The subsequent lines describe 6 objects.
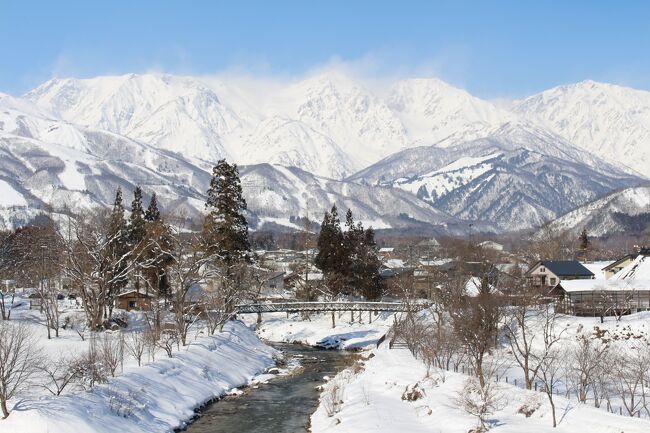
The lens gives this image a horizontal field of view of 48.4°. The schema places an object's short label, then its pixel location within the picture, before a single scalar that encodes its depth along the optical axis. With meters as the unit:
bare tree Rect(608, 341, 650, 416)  39.38
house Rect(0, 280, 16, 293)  85.55
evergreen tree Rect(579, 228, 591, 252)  151.25
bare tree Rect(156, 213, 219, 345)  55.19
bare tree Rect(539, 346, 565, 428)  48.61
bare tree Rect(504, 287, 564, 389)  59.41
